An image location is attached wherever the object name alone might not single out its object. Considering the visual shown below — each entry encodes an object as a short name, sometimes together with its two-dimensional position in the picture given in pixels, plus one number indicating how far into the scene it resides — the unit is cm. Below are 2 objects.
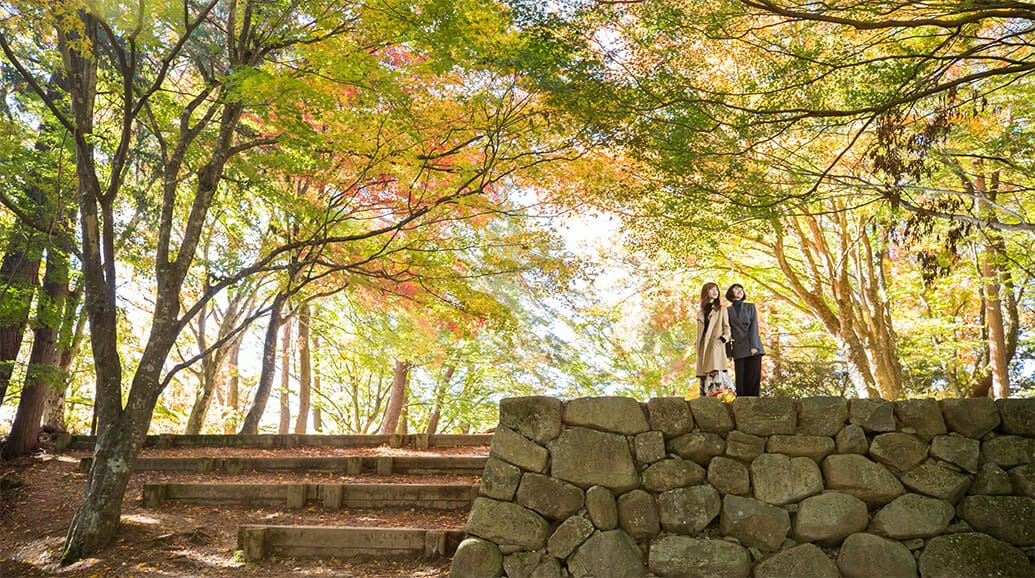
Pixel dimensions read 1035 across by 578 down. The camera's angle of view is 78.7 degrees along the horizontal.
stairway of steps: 511
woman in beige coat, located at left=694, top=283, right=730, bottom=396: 569
